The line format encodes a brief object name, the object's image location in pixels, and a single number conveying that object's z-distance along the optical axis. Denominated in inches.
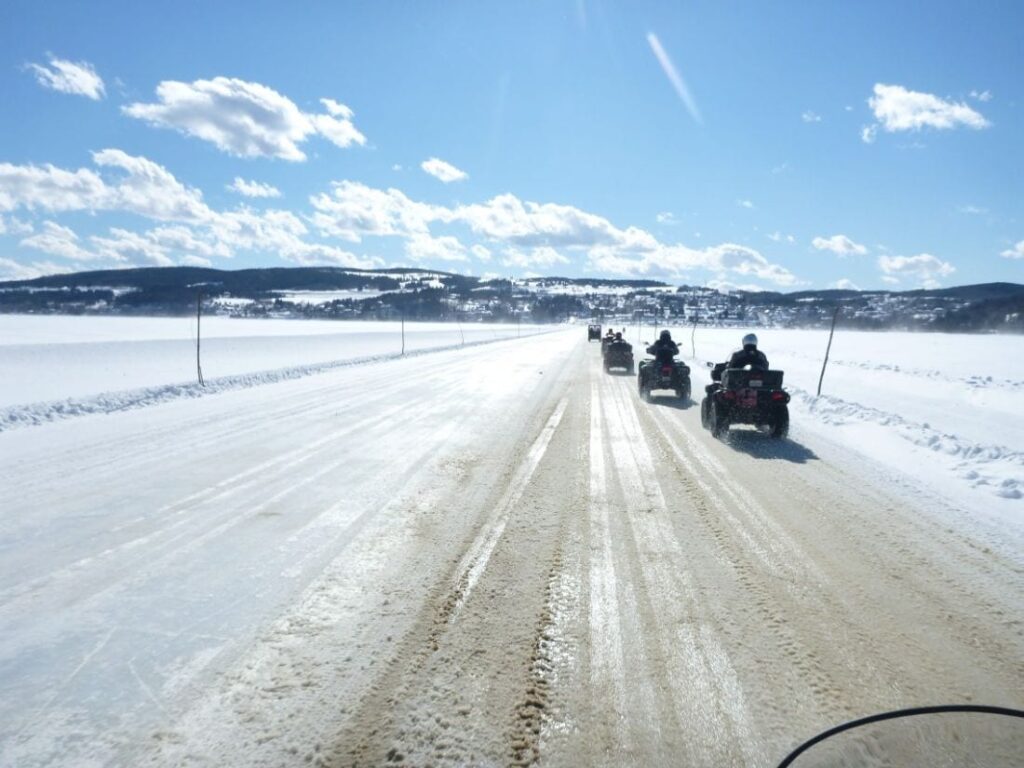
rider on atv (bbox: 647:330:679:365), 548.8
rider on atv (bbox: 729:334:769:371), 396.2
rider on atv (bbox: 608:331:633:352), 839.1
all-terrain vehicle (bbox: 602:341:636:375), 837.8
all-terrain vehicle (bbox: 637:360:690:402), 542.0
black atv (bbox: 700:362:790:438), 366.0
